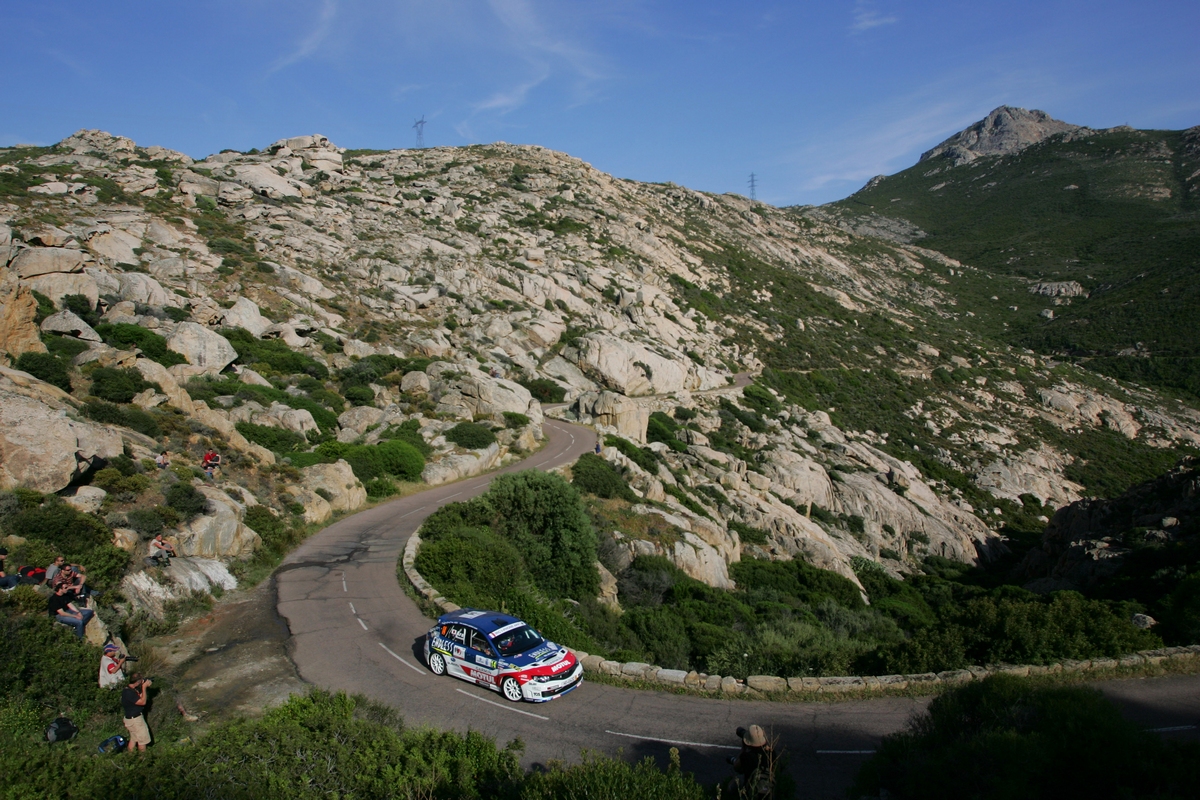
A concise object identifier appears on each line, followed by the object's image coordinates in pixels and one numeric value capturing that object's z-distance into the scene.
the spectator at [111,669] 9.41
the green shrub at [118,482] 15.16
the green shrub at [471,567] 15.64
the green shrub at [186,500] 15.59
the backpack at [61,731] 8.23
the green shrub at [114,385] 20.53
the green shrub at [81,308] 27.72
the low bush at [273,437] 24.19
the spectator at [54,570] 11.05
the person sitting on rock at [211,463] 18.84
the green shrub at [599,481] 26.98
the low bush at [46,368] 19.80
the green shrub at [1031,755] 5.75
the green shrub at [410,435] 28.77
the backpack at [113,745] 8.05
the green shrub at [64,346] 23.00
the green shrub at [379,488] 25.03
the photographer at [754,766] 6.58
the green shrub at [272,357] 31.50
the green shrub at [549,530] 18.92
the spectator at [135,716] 8.55
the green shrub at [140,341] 26.45
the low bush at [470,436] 30.36
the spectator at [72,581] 10.64
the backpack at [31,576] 10.55
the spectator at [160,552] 13.70
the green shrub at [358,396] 31.53
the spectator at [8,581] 10.31
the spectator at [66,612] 10.02
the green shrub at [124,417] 18.50
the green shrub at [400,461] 26.73
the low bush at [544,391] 43.09
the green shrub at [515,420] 33.41
